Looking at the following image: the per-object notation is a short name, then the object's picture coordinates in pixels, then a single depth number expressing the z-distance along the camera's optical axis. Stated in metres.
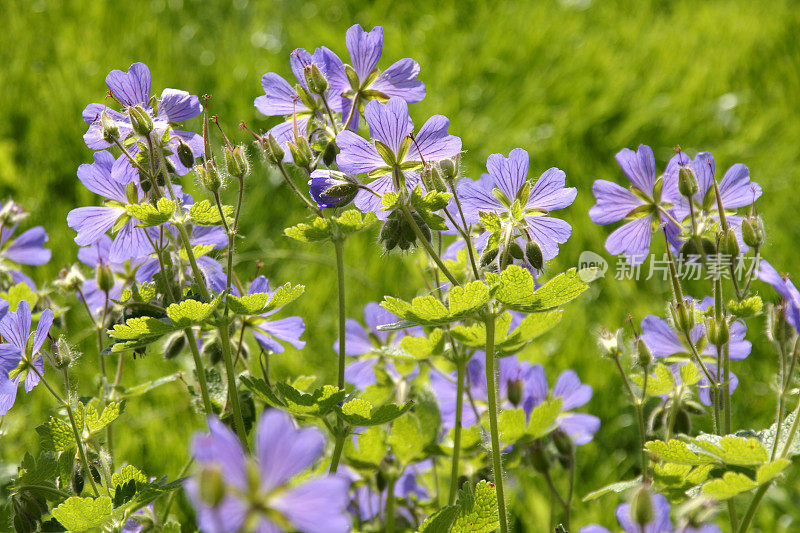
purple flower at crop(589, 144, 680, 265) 1.04
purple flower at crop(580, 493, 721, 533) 0.91
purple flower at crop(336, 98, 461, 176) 1.00
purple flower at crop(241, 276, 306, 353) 1.04
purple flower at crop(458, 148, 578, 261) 1.01
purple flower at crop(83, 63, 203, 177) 1.02
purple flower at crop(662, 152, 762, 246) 1.03
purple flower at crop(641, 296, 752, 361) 1.05
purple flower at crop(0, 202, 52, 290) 1.11
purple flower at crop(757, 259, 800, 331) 0.95
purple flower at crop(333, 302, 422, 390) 1.11
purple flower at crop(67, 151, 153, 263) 1.02
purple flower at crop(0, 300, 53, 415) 1.00
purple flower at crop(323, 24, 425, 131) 1.04
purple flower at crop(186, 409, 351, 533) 0.87
